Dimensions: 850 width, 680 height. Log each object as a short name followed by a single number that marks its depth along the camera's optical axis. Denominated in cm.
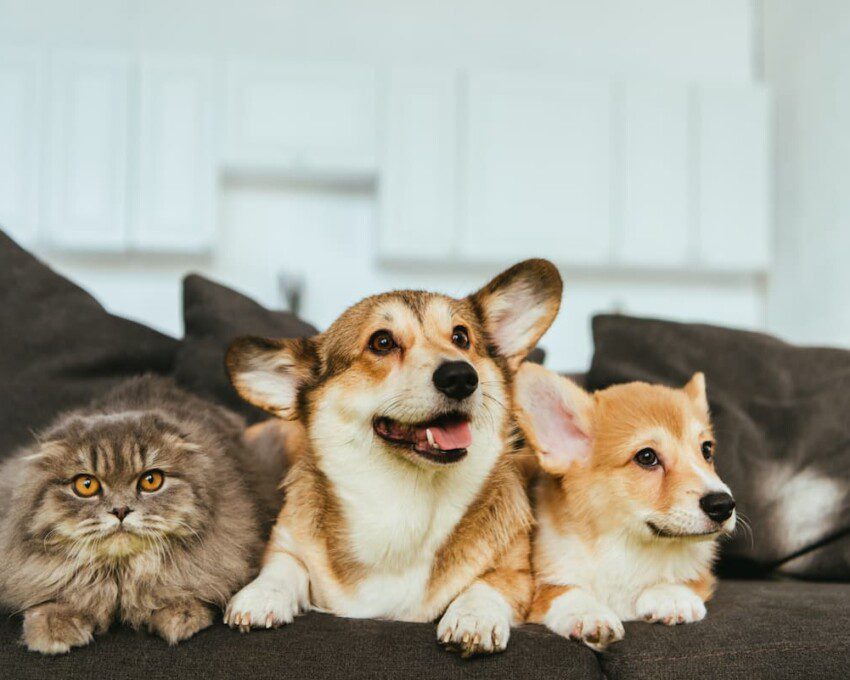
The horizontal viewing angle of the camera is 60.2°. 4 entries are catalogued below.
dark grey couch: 118
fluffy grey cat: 124
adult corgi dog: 138
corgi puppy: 138
